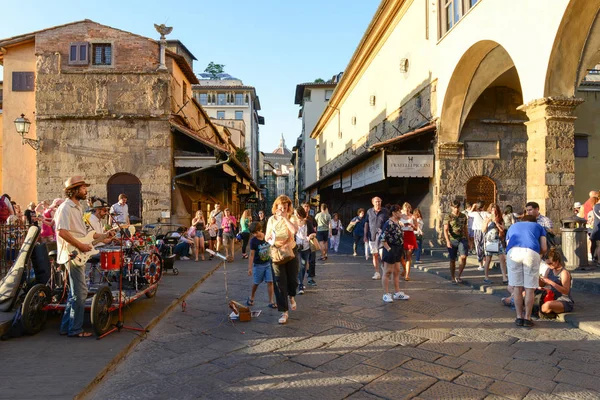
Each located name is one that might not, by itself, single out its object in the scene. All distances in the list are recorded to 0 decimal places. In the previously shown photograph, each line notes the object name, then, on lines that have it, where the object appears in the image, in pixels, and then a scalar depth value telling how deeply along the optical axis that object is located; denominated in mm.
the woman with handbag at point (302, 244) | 7938
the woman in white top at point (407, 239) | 9094
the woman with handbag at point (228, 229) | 13681
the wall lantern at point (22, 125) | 13336
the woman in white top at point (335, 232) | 16531
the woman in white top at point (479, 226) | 9609
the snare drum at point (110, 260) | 5398
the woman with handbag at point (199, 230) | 13141
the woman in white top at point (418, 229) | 11545
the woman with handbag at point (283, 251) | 5797
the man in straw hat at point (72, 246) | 4777
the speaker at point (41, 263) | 5512
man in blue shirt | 5465
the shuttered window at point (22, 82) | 15820
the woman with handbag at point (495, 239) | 8008
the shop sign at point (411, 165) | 13805
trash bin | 8242
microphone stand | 5219
